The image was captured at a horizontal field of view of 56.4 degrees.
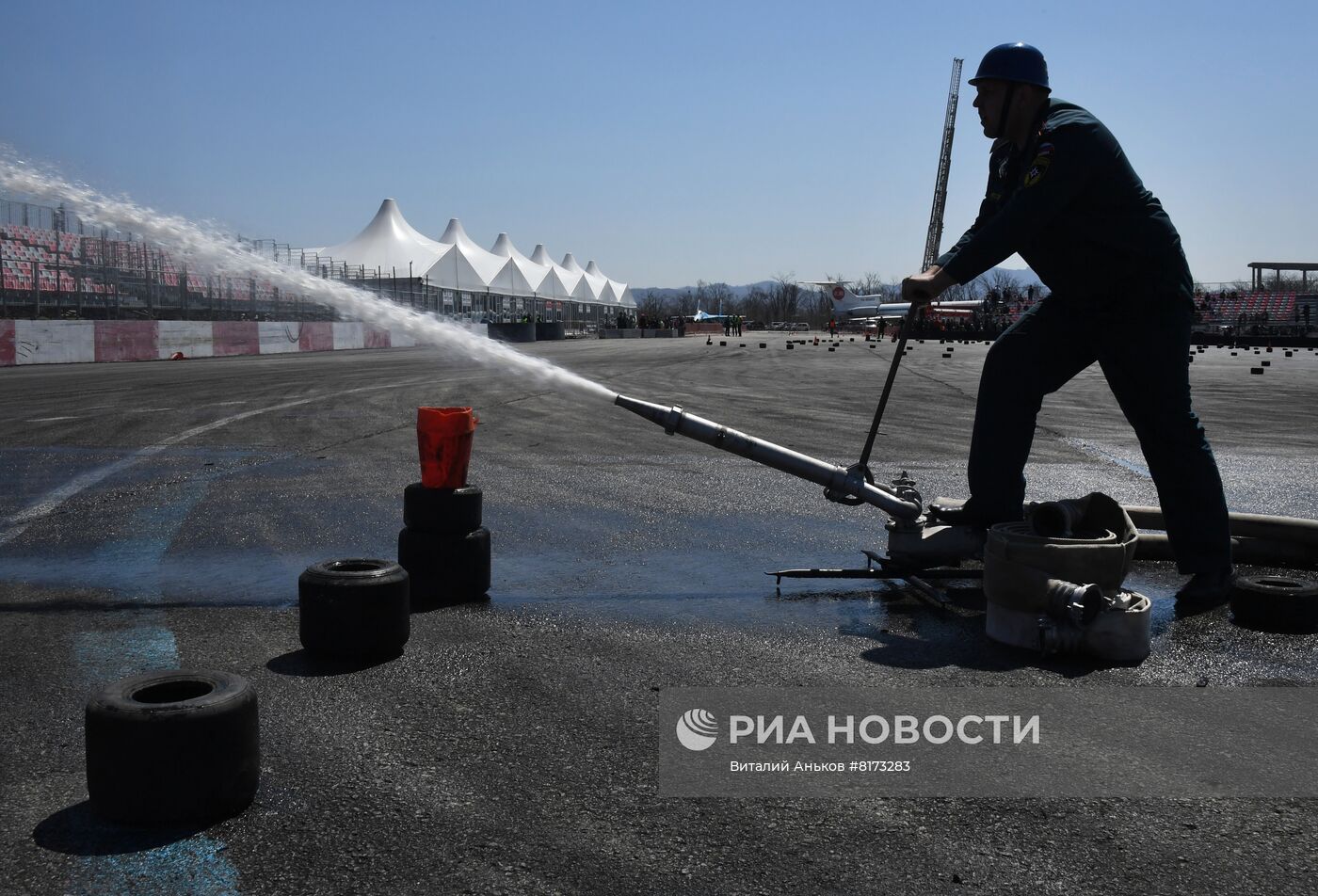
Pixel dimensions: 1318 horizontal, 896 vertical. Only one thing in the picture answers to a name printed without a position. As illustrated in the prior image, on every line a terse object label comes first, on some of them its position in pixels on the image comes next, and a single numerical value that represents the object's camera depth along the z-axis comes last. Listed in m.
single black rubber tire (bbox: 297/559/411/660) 3.99
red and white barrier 30.06
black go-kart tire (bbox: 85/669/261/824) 2.70
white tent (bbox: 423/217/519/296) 80.00
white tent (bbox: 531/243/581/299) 107.38
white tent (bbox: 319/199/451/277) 77.38
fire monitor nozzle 5.32
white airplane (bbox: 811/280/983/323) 130.38
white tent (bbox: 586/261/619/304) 129.00
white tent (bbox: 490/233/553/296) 95.75
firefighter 4.66
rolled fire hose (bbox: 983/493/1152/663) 4.03
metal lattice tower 80.22
